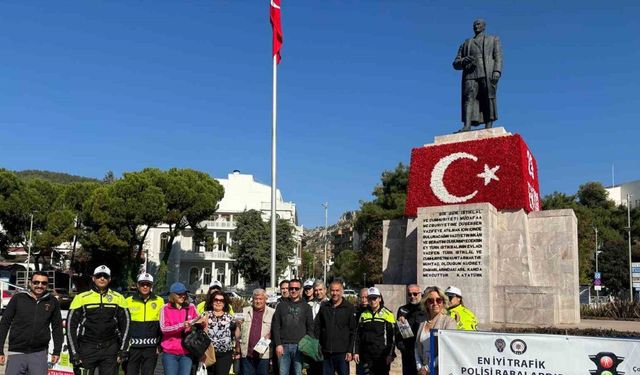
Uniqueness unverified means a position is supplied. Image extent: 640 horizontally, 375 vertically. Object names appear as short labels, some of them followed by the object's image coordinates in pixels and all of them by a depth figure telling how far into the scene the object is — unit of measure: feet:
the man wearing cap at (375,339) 21.85
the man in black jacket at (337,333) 22.18
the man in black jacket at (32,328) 18.99
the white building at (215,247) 167.53
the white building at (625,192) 198.36
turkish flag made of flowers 46.91
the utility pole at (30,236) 124.08
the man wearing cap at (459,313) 18.94
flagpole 52.80
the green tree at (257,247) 136.15
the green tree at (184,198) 126.11
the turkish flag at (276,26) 59.00
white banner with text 16.25
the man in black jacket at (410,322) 21.38
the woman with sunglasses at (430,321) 18.69
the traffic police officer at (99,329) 19.53
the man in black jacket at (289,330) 22.09
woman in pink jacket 20.67
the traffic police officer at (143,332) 20.84
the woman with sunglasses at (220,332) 21.24
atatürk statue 50.08
